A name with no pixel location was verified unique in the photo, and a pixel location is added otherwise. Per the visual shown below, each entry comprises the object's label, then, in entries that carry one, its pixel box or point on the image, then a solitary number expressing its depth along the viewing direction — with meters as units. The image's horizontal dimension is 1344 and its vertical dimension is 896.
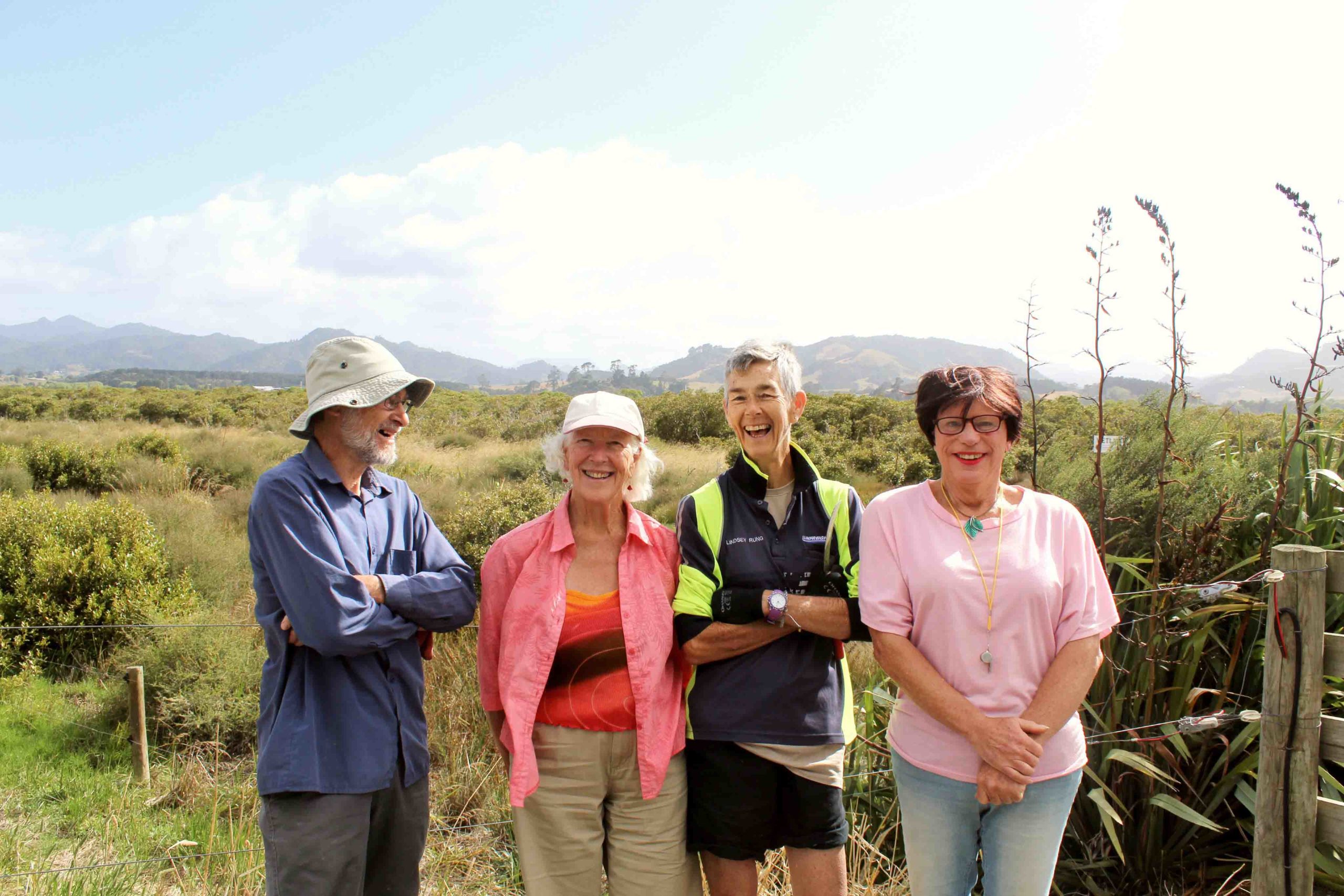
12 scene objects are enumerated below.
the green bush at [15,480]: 12.11
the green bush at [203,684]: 5.84
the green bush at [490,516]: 7.38
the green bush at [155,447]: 14.93
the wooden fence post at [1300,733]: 2.35
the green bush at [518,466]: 14.28
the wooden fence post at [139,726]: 5.21
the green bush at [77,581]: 7.04
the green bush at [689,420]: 21.47
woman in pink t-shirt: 1.99
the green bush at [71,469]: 12.94
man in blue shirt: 2.04
